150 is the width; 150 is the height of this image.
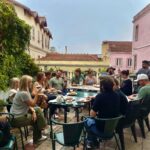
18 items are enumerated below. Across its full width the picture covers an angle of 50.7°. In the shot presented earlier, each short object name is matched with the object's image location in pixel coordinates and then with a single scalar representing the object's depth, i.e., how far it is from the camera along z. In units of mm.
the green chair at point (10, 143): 2026
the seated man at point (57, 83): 5015
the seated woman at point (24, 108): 2736
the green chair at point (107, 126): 2342
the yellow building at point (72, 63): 14952
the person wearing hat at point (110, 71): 6100
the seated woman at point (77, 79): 6123
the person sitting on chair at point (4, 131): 2047
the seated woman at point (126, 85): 4395
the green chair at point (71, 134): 2064
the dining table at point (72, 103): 3112
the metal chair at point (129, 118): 2771
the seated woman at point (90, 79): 6146
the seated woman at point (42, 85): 3691
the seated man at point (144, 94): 3238
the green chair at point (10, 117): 2674
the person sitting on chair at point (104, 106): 2492
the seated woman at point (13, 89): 3264
